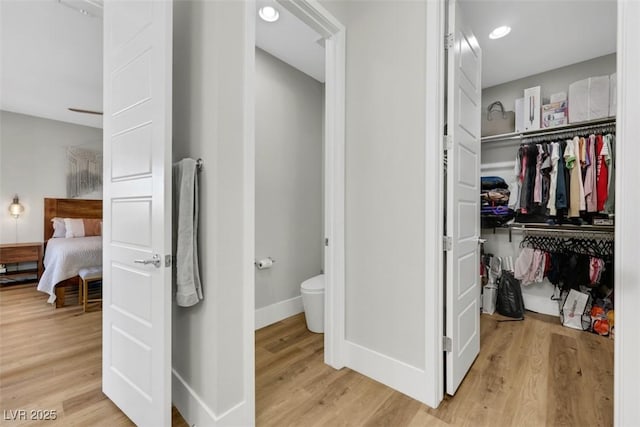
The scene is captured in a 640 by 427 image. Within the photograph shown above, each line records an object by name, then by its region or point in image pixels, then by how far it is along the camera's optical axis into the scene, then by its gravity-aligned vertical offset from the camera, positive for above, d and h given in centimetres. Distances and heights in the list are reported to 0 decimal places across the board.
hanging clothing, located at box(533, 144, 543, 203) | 288 +29
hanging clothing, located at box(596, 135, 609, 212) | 254 +33
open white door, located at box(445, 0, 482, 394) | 166 +8
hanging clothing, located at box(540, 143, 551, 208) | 286 +38
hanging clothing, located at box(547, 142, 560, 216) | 277 +34
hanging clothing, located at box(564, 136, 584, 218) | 266 +35
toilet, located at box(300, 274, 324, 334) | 250 -79
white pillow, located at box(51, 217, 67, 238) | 454 -26
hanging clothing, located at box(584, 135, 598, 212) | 259 +29
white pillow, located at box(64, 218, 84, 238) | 452 -24
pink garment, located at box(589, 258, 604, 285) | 263 -51
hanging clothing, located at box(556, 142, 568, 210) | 271 +25
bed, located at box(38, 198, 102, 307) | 334 -60
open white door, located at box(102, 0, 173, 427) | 128 +1
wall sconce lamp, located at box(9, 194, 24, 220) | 439 +5
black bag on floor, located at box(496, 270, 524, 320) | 294 -87
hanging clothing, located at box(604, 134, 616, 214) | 254 +39
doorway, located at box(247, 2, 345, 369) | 200 +18
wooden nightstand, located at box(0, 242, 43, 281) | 417 -64
